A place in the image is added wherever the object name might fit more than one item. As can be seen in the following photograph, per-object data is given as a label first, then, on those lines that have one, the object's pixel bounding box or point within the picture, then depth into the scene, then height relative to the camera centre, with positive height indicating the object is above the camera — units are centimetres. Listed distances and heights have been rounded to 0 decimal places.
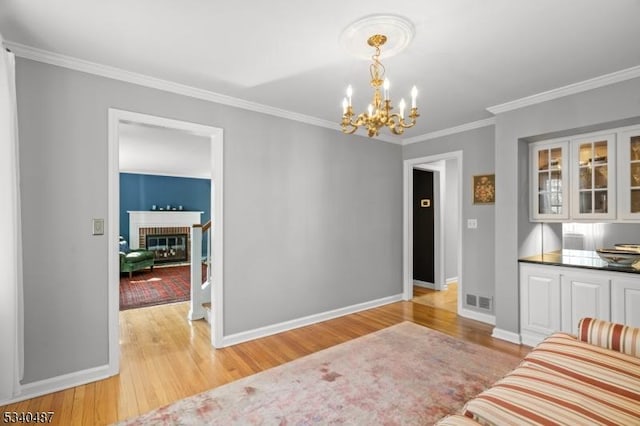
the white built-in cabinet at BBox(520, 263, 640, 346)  267 -80
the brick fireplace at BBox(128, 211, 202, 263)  819 -52
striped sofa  121 -79
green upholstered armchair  647 -100
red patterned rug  483 -138
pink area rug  204 -133
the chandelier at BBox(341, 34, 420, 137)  194 +62
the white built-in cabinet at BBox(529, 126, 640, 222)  279 +34
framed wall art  386 +29
